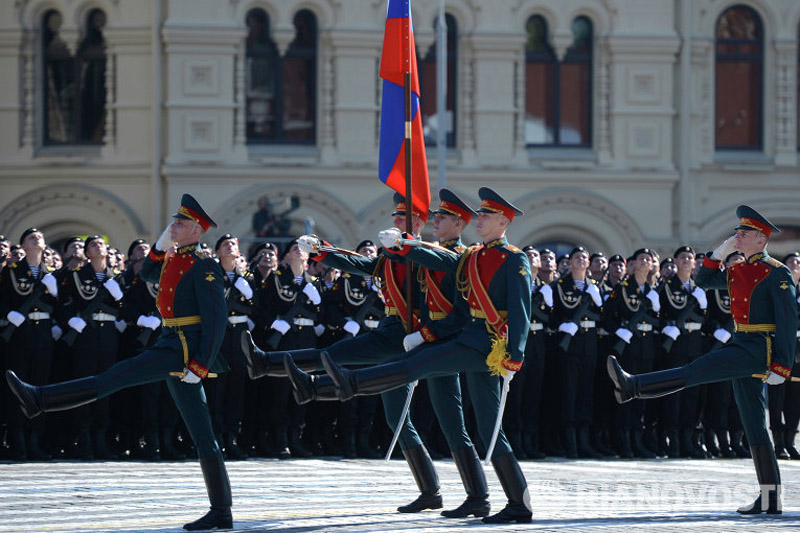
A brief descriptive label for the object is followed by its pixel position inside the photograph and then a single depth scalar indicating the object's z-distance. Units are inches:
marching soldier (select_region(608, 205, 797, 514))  831.7
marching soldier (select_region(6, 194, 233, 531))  767.1
